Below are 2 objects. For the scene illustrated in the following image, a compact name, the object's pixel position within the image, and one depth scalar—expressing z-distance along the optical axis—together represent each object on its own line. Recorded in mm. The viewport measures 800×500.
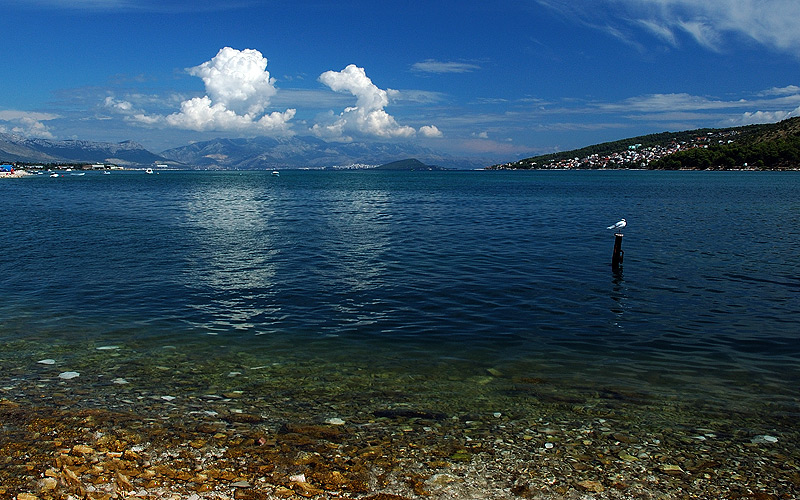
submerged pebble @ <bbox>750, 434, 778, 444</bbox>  9922
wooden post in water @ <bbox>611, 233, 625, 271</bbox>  27734
